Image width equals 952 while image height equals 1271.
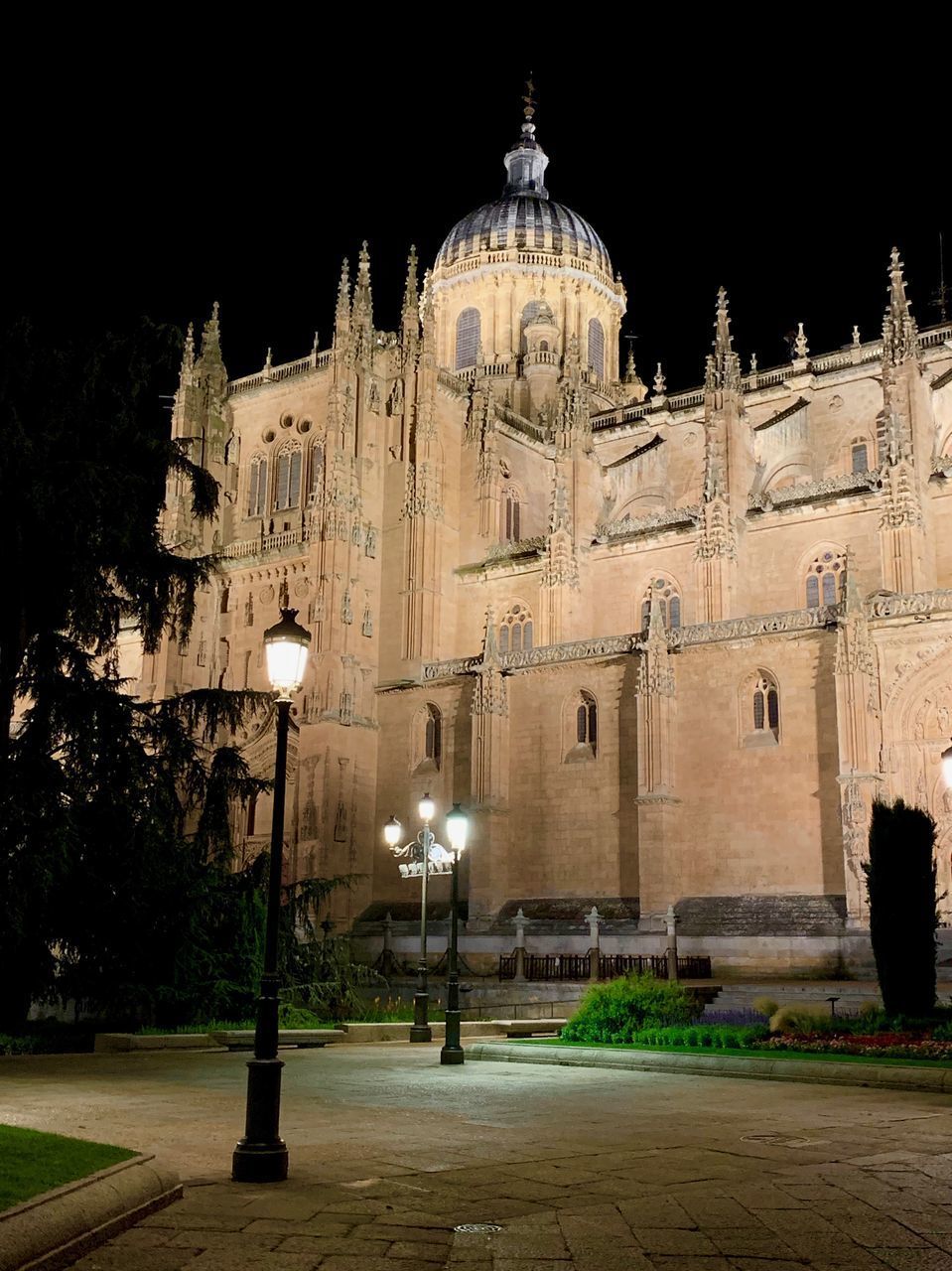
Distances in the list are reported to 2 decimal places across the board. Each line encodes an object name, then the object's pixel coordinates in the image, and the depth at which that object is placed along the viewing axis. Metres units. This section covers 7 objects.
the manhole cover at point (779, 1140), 9.40
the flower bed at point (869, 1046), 14.34
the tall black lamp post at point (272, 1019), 7.99
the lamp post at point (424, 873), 20.12
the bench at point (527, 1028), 21.22
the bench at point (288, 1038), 17.77
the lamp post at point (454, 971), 16.12
